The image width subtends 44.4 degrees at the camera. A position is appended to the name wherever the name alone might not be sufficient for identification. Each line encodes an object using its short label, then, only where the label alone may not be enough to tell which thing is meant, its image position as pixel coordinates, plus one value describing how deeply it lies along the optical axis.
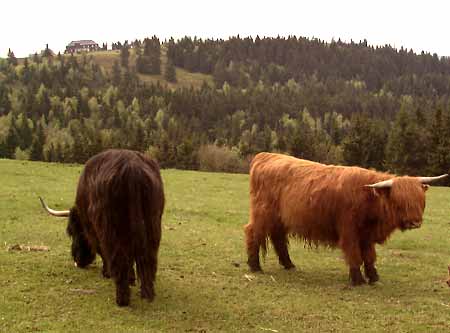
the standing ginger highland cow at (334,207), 9.14
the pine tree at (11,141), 79.50
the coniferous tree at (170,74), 192.62
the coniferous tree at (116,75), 160.50
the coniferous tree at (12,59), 173.46
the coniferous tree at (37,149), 76.98
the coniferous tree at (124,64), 197.75
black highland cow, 7.38
